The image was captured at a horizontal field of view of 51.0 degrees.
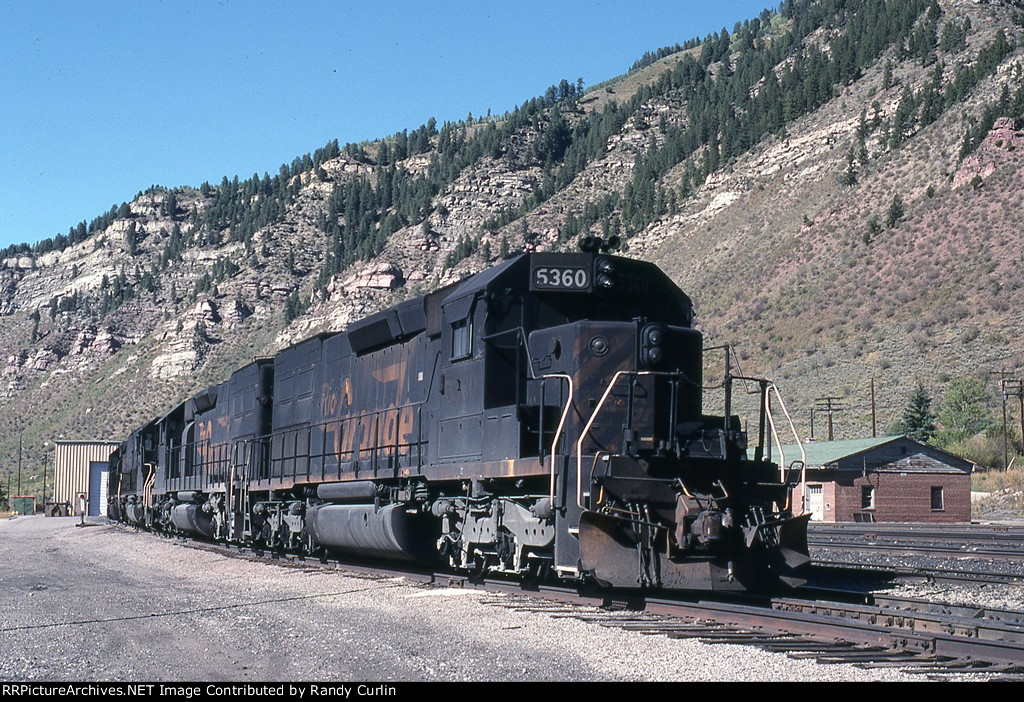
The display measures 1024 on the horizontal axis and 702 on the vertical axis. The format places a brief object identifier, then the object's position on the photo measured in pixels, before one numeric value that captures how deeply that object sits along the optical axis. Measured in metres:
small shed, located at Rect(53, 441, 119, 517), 69.44
